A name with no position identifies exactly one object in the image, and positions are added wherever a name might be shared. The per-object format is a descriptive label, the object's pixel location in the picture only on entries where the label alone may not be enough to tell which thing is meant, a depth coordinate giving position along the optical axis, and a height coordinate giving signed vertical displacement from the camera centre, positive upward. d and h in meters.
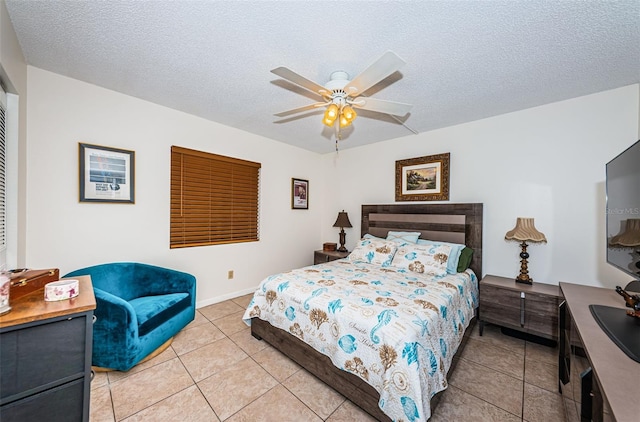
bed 1.45 -0.80
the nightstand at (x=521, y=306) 2.30 -0.94
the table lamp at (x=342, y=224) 4.29 -0.23
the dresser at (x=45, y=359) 0.98 -0.65
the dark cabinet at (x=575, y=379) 0.99 -0.84
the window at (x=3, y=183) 1.65 +0.18
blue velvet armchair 1.84 -0.87
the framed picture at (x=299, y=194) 4.39 +0.31
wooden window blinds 3.05 +0.16
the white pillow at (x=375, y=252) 3.16 -0.55
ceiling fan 1.52 +0.89
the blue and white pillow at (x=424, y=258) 2.77 -0.56
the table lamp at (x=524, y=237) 2.57 -0.26
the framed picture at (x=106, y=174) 2.37 +0.36
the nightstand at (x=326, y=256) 4.03 -0.76
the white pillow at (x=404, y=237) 3.35 -0.36
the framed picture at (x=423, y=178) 3.39 +0.48
